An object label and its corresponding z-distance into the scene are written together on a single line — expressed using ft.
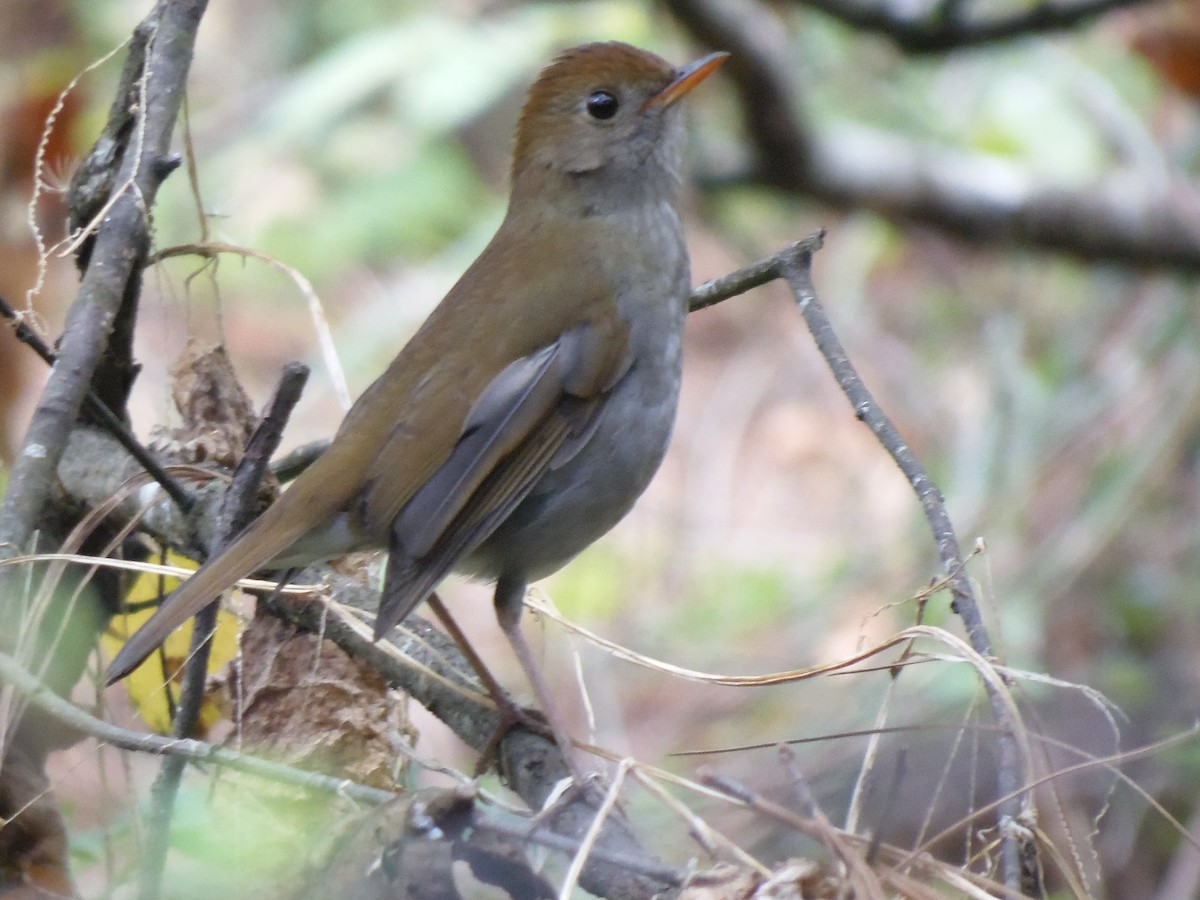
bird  17.62
